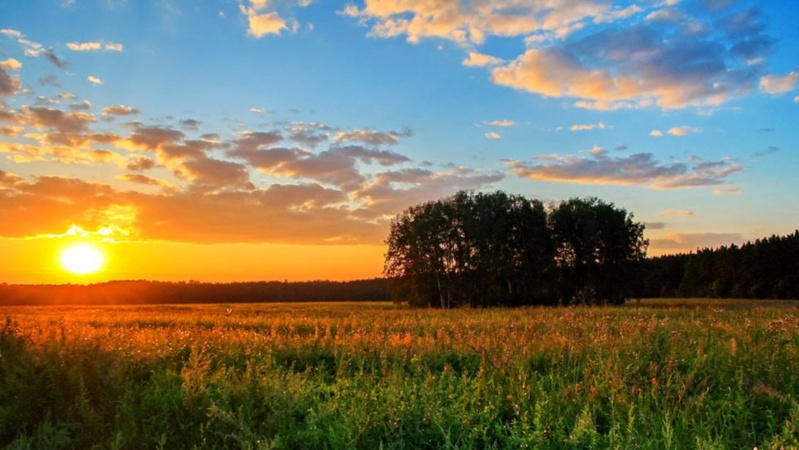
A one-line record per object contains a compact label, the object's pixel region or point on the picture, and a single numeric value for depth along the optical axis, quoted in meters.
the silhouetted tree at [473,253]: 56.41
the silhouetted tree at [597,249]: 58.06
